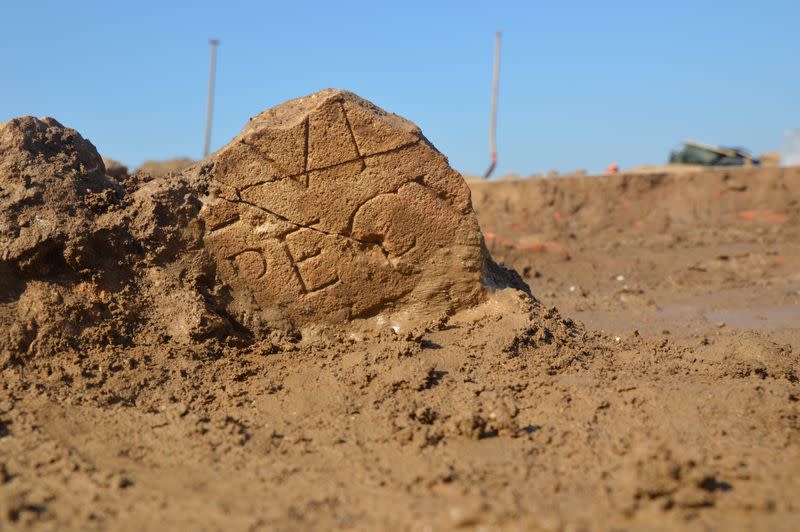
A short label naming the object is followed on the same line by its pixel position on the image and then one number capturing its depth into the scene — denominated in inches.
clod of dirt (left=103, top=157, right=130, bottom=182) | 307.5
